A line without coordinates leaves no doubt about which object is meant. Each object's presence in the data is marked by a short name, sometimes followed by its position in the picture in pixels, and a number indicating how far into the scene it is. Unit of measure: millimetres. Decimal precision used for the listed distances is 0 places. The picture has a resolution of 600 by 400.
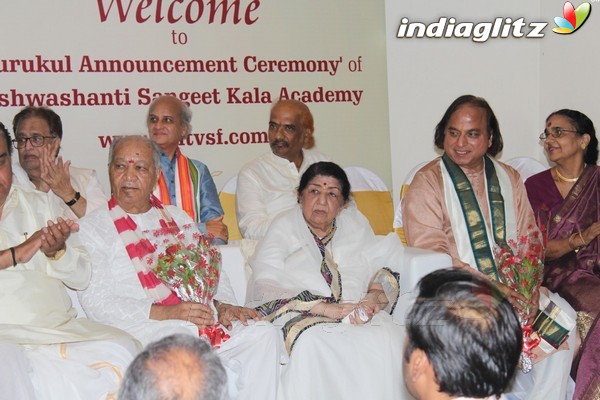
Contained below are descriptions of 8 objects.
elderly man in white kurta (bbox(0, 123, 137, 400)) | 3385
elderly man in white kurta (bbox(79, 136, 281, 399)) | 3898
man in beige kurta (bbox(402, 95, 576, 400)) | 4793
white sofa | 4465
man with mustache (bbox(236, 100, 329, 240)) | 5117
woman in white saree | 4031
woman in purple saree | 4371
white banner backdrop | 5633
